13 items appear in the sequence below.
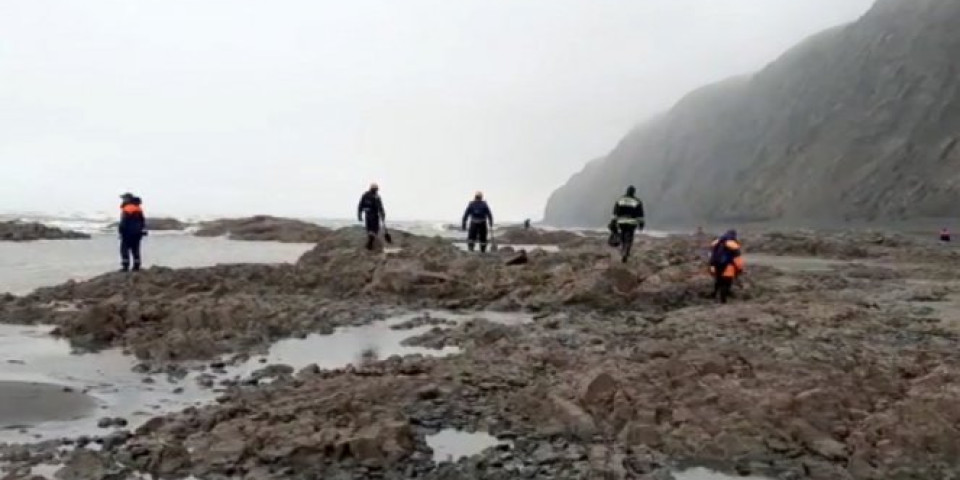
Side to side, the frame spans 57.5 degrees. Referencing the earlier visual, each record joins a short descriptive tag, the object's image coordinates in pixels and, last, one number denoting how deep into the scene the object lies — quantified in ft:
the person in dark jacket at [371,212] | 85.40
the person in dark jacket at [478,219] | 90.79
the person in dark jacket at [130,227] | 72.54
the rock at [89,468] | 24.04
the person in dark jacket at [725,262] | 58.65
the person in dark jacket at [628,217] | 77.25
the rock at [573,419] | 28.73
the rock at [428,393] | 32.63
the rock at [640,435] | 27.76
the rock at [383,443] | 26.22
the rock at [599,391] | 30.66
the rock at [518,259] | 72.41
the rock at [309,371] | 36.91
